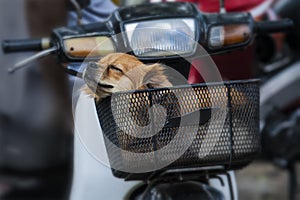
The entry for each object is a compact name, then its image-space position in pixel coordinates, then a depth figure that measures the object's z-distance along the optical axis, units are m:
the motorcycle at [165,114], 3.65
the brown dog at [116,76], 3.64
